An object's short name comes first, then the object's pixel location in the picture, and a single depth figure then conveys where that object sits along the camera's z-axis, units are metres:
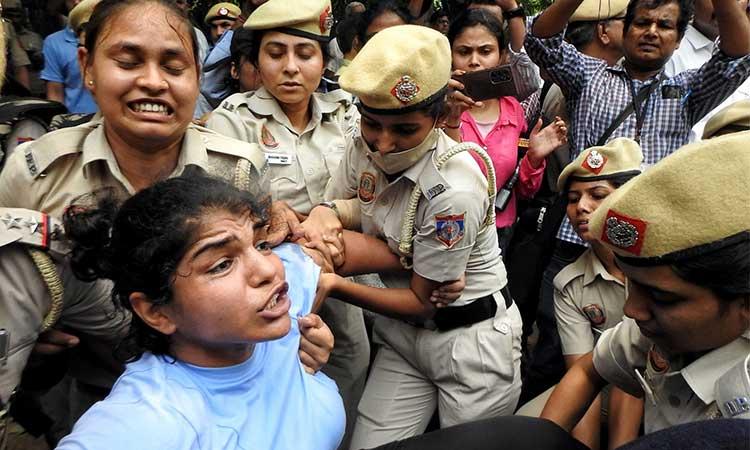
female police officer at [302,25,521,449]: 2.03
